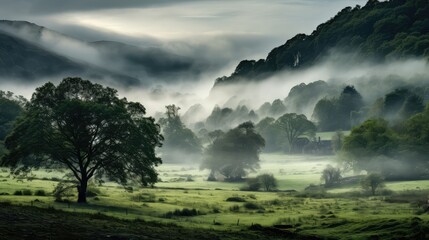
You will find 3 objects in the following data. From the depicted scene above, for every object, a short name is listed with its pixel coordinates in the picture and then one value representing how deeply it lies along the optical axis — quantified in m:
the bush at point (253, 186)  126.89
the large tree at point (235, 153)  150.62
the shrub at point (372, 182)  103.44
